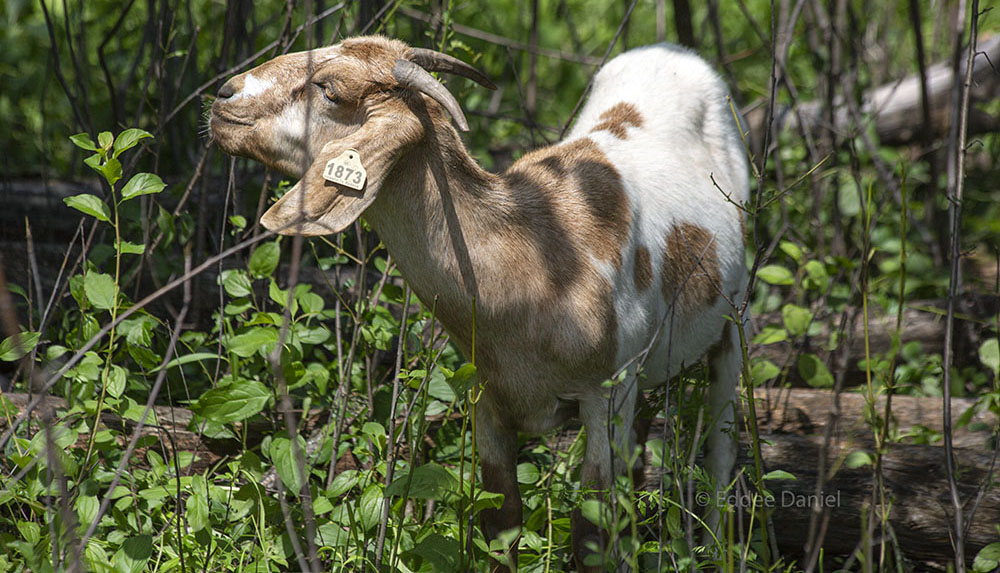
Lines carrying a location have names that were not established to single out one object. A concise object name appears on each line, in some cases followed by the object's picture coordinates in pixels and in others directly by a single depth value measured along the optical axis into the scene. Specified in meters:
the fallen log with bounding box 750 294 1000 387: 8.52
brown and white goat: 5.04
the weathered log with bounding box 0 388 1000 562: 6.09
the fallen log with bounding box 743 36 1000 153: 11.13
